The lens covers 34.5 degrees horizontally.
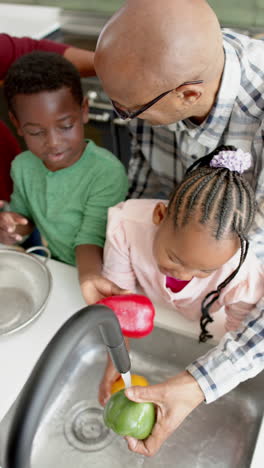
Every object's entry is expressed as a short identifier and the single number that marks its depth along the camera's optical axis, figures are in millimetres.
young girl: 763
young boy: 1031
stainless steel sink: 875
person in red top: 1348
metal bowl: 969
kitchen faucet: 386
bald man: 739
